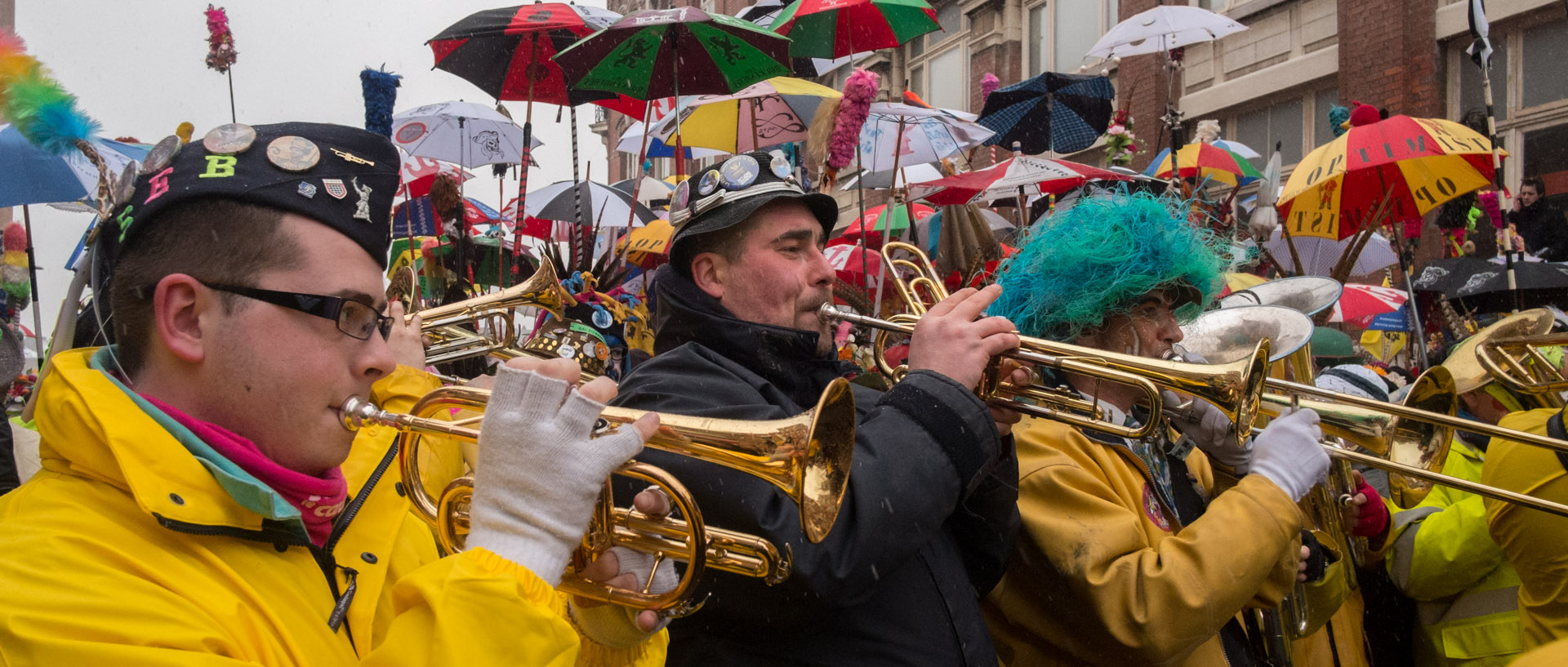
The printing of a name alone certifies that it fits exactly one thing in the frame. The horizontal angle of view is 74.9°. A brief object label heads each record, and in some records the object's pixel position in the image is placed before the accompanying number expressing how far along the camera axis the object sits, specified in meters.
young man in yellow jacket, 1.37
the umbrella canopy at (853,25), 5.91
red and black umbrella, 5.34
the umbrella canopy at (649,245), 7.16
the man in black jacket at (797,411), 1.99
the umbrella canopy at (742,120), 7.16
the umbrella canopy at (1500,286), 4.94
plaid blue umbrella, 8.16
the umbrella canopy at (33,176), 4.80
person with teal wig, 2.35
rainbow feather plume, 1.95
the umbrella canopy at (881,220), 8.38
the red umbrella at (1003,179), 6.30
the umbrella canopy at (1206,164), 8.43
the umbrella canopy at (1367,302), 7.14
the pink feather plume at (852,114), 4.51
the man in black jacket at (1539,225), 7.37
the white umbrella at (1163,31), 8.33
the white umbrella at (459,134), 8.66
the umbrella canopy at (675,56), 5.17
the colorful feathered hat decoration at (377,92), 4.71
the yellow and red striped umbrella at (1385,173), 5.43
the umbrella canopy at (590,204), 8.18
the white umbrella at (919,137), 6.85
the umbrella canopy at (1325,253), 8.11
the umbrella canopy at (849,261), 7.01
